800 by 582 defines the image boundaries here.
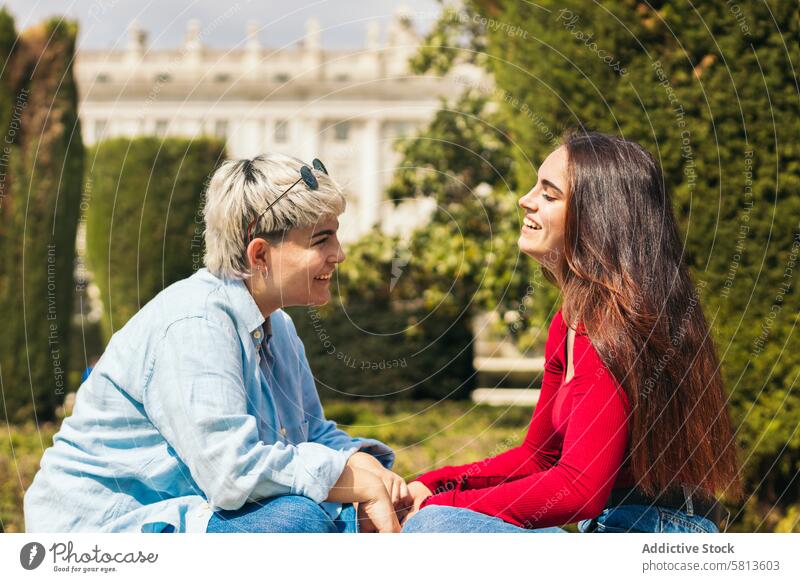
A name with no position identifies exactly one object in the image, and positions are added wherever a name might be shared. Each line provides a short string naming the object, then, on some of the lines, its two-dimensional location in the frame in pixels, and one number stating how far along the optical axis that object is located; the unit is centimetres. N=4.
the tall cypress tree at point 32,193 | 983
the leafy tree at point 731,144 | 515
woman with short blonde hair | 277
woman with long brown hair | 275
